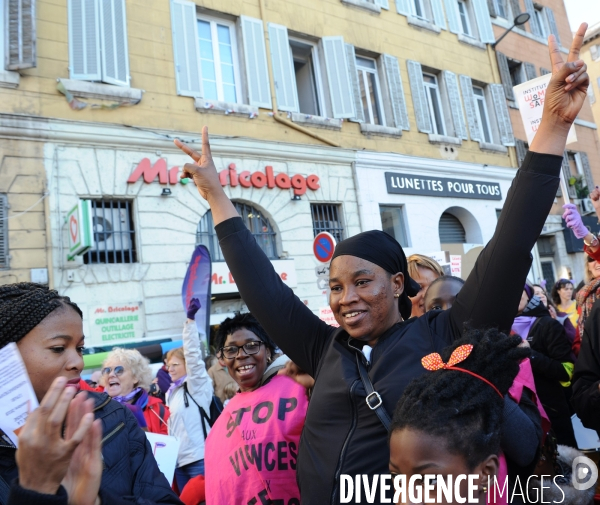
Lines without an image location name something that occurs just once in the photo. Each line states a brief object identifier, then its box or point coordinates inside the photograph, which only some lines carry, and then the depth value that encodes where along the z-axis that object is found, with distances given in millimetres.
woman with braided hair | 1230
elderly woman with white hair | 4645
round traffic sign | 6719
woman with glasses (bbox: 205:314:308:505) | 2406
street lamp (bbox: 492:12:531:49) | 14981
